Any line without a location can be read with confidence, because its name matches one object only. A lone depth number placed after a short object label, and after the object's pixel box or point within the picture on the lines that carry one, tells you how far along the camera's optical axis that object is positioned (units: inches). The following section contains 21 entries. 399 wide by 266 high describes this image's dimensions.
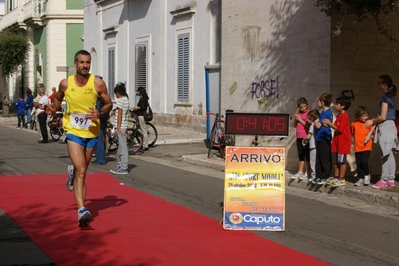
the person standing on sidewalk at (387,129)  489.7
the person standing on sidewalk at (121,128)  591.2
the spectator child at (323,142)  509.7
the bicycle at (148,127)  795.4
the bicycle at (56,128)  946.7
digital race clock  395.9
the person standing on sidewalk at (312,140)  520.7
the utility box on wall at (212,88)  836.6
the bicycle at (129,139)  777.6
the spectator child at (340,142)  506.3
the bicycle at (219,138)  705.0
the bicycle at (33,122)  1268.5
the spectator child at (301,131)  539.9
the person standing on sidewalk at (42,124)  924.6
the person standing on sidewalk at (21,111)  1270.9
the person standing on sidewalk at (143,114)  792.9
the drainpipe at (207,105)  819.4
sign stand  363.3
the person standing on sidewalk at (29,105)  1243.0
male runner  357.7
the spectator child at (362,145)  510.3
